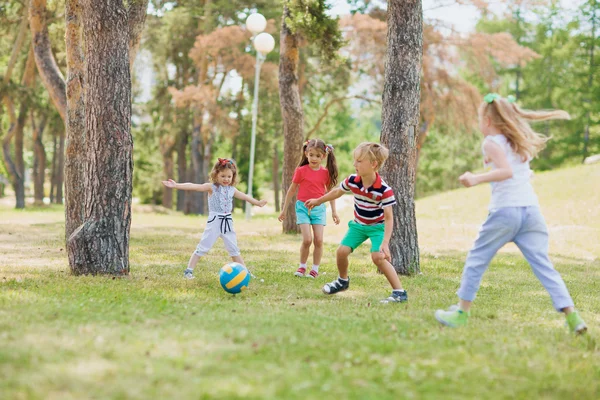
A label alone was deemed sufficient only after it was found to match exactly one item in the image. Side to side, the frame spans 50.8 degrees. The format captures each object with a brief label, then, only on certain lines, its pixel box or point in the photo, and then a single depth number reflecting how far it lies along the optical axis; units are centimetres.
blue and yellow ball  687
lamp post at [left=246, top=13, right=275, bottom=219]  1716
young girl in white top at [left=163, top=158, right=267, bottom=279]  820
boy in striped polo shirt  661
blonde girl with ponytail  537
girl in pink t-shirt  877
